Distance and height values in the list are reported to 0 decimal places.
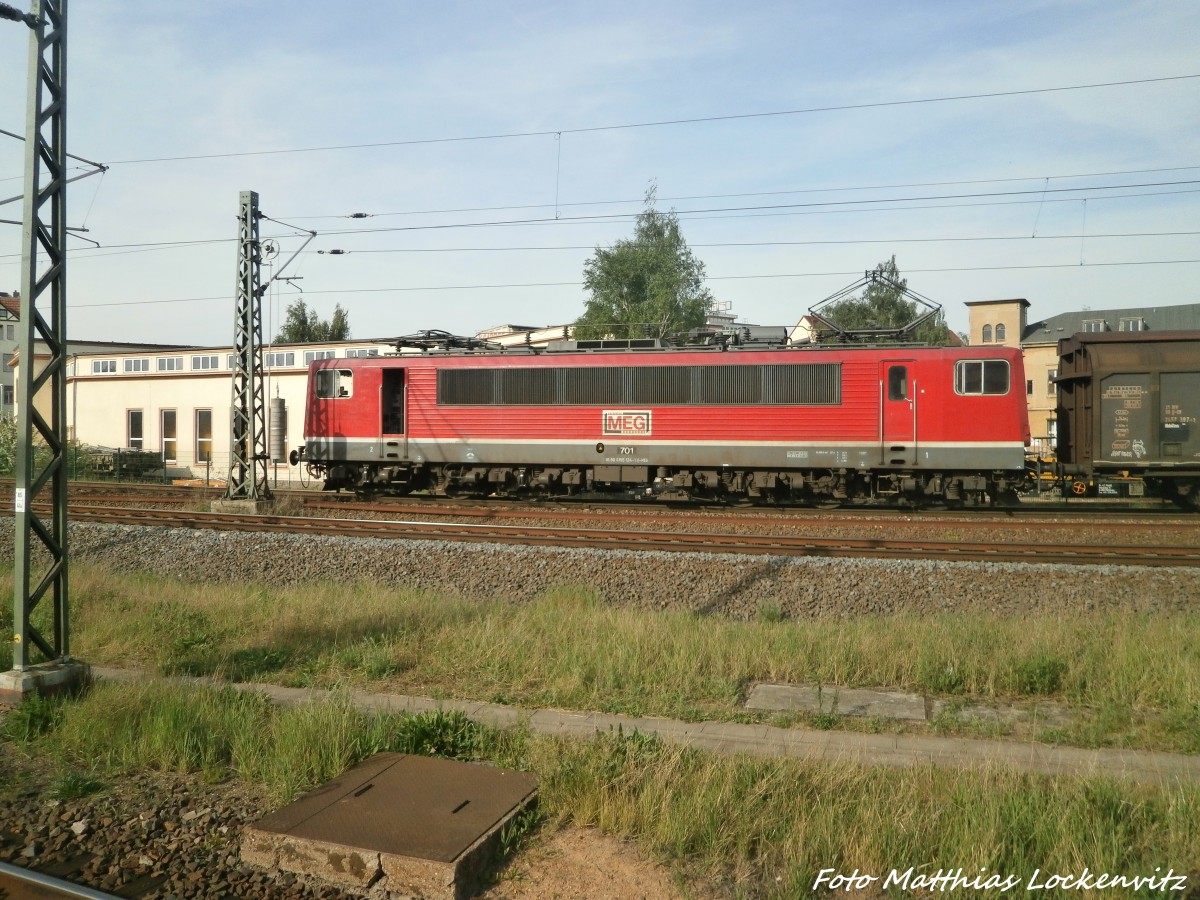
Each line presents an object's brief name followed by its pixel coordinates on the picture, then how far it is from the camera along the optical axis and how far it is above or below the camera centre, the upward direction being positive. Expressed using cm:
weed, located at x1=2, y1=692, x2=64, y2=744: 659 -189
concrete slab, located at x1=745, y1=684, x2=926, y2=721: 720 -203
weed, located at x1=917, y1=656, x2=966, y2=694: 787 -196
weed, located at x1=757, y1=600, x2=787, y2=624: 1041 -184
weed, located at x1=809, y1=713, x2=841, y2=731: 683 -201
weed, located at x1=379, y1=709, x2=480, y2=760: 623 -192
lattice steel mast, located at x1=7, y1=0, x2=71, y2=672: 710 +100
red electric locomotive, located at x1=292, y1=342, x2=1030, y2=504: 1809 +62
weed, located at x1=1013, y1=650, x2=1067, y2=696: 769 -190
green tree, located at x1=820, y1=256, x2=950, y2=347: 5662 +869
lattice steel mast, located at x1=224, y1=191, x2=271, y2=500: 1884 +199
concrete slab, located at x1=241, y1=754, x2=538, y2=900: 452 -196
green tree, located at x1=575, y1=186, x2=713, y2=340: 5159 +969
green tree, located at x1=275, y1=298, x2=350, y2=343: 7094 +985
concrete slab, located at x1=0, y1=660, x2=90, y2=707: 700 -172
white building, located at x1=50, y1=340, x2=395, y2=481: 3341 +207
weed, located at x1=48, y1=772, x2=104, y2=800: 565 -203
